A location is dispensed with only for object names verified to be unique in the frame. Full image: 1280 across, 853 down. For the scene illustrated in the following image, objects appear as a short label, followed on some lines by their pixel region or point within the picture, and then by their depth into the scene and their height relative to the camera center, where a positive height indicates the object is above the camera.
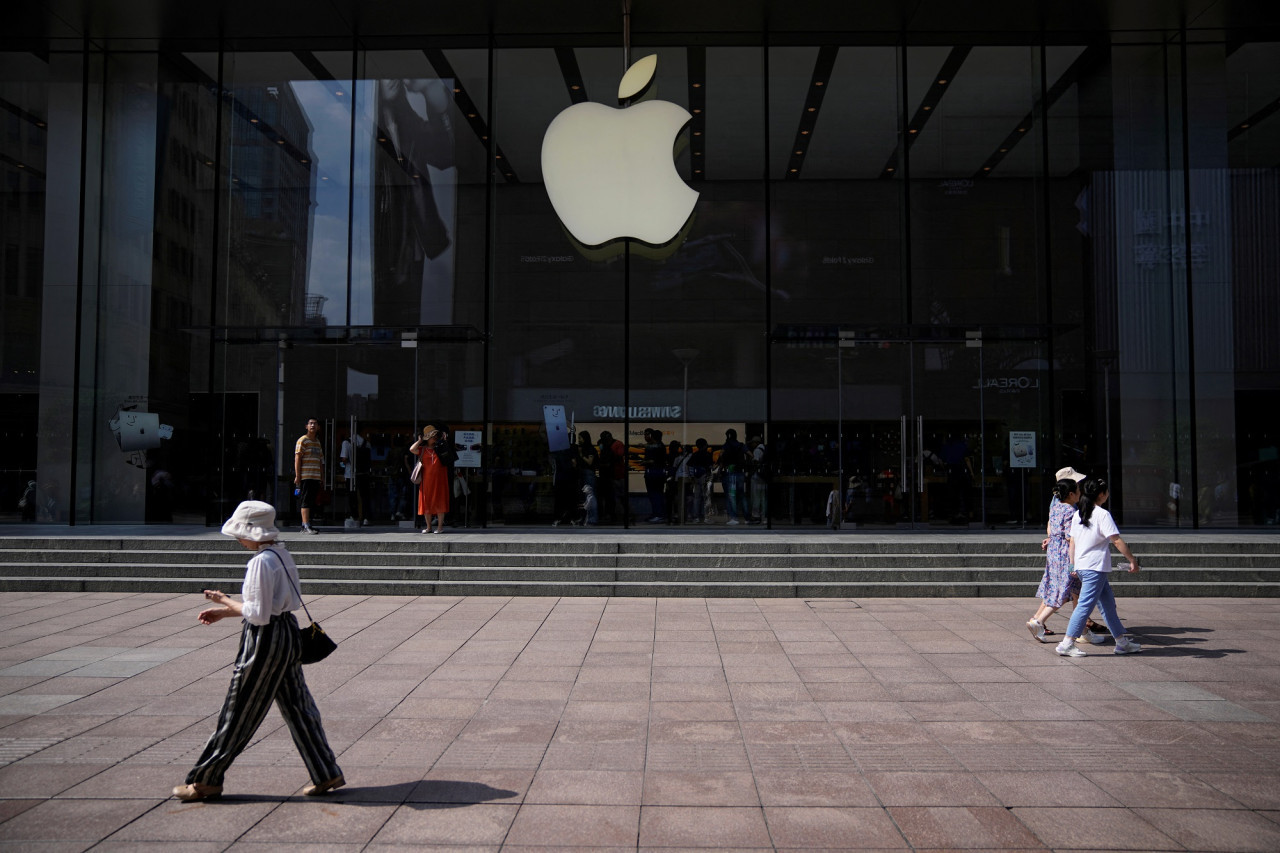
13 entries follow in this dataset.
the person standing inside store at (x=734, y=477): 16.12 -0.19
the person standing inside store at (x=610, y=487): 16.38 -0.38
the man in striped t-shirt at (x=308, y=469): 13.00 -0.06
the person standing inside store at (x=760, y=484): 16.02 -0.31
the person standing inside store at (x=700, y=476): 16.34 -0.18
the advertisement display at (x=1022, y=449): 15.77 +0.31
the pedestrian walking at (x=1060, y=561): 8.05 -0.82
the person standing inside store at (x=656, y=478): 16.61 -0.22
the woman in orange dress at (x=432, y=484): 13.38 -0.28
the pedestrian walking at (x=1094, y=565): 7.62 -0.82
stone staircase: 11.09 -1.26
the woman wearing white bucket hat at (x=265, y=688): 4.37 -1.07
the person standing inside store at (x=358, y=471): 15.41 -0.10
